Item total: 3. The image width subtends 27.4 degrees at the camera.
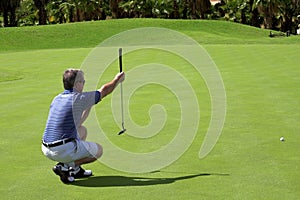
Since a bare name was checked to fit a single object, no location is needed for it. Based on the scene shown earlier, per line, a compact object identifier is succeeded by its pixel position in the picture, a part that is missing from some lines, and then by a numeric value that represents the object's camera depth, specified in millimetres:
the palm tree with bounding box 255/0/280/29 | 59494
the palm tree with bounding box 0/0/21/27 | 65312
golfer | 7441
